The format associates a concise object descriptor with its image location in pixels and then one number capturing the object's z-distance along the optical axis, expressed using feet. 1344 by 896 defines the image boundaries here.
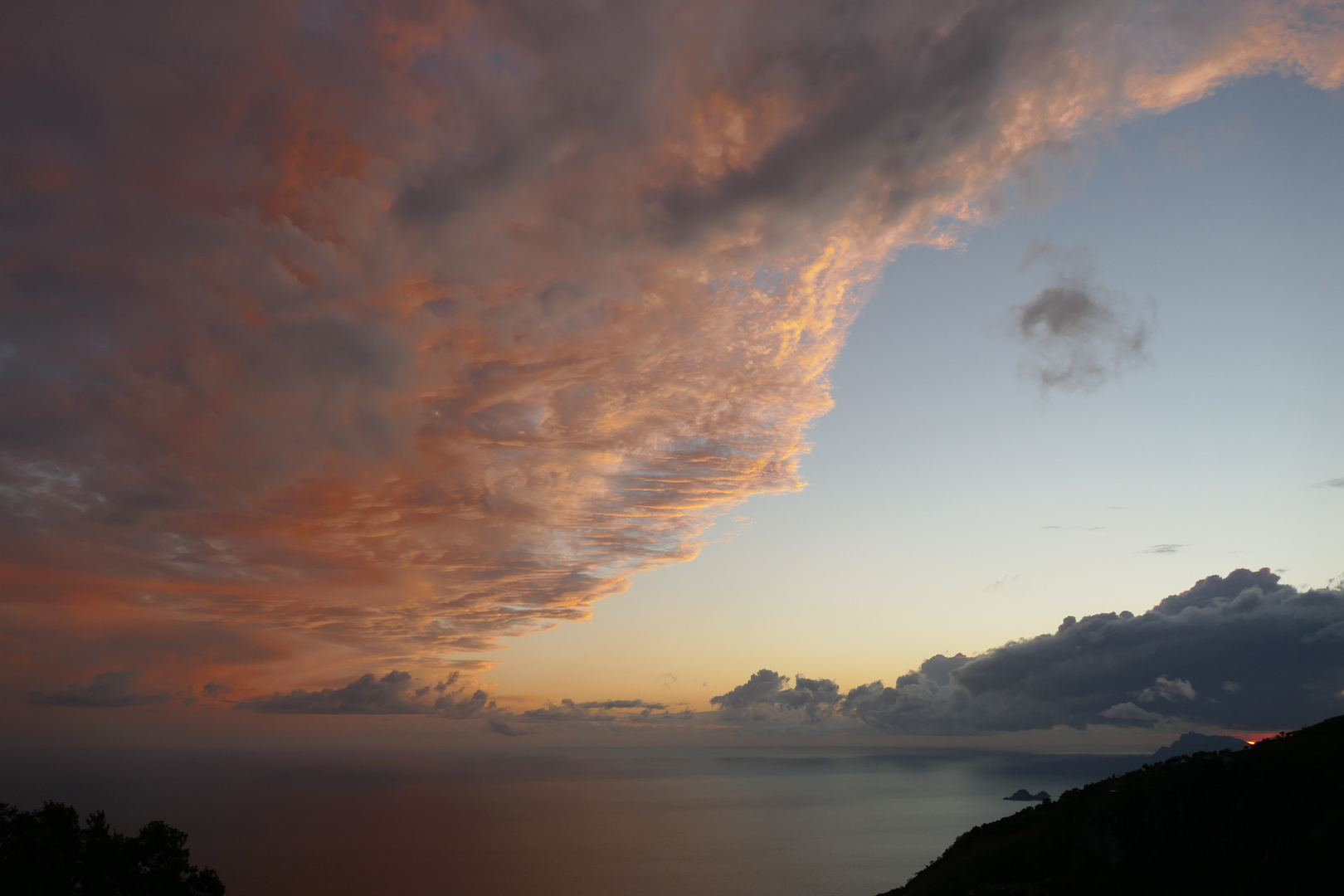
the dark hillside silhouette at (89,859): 128.88
